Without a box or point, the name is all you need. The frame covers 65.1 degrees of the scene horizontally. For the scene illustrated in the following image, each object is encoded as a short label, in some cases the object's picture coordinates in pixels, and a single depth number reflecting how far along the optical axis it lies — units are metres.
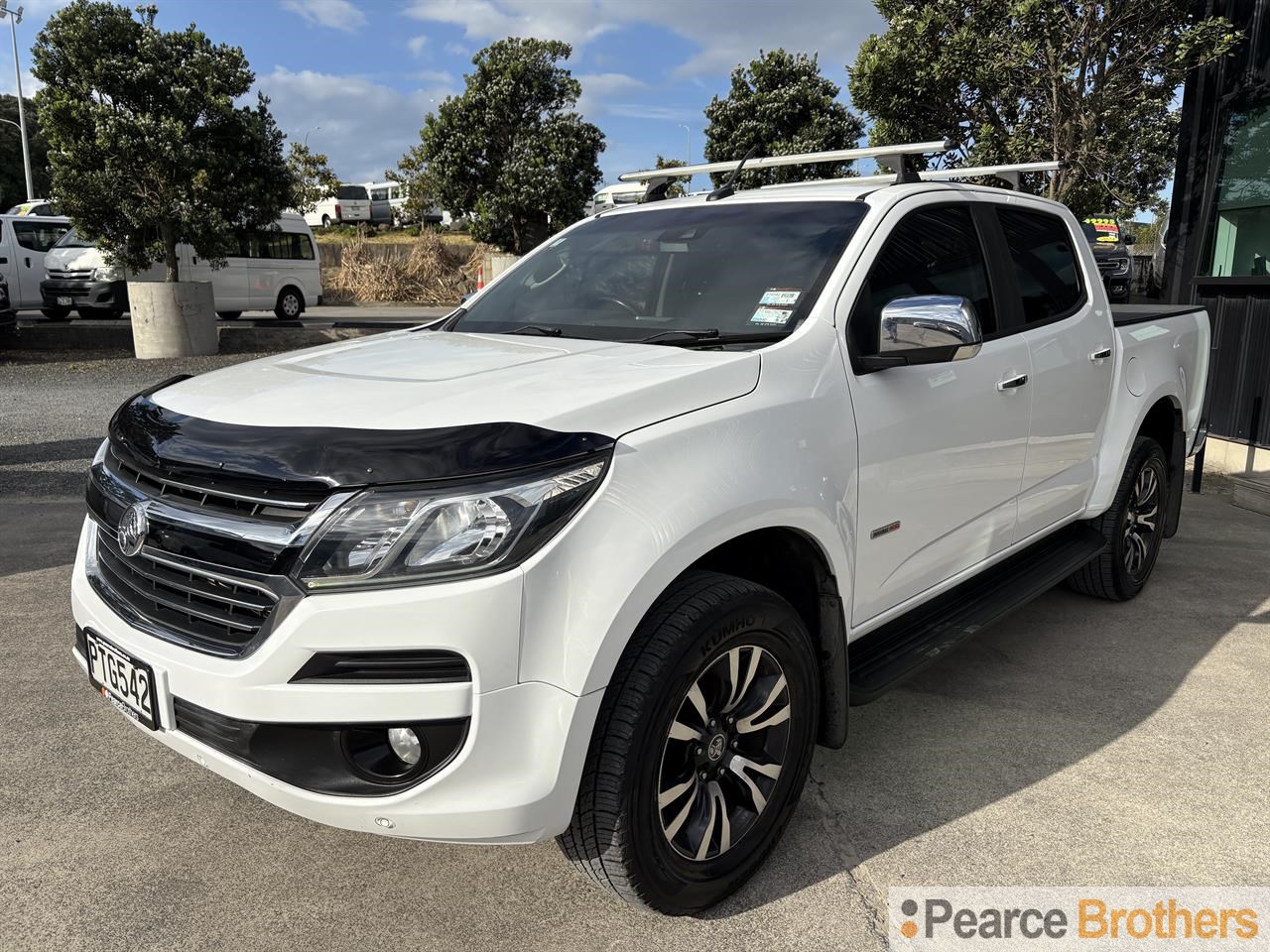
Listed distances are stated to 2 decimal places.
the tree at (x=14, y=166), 46.03
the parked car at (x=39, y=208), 23.02
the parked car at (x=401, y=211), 36.50
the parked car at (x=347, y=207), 35.19
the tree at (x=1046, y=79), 8.17
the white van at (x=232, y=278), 15.69
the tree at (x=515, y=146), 18.23
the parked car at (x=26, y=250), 16.20
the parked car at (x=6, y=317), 12.83
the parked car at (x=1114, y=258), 19.62
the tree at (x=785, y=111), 17.28
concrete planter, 12.66
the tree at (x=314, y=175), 34.00
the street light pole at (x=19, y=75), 32.28
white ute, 1.95
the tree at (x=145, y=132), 11.56
